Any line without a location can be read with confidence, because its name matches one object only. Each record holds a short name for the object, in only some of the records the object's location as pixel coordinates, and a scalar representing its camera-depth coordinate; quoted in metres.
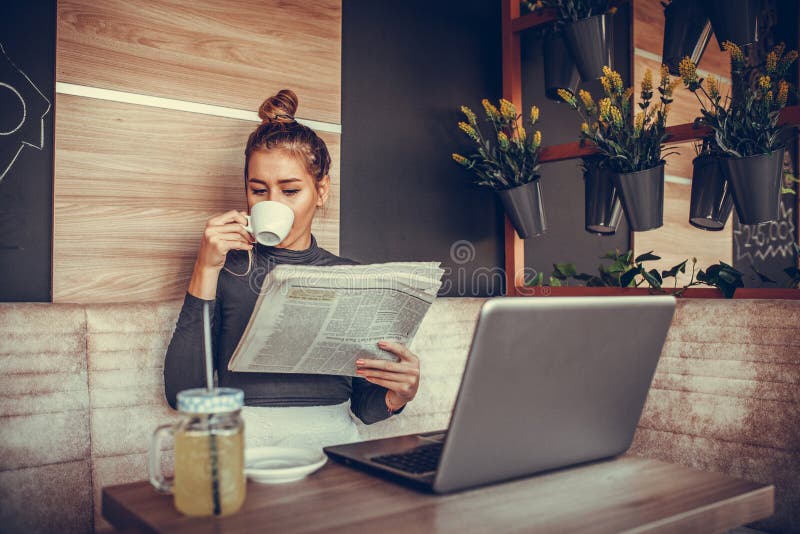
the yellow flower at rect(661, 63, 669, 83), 1.84
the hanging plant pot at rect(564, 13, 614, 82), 1.94
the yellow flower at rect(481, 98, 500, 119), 2.15
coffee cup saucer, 0.87
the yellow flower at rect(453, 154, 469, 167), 2.15
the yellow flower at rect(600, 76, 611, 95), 1.92
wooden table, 0.74
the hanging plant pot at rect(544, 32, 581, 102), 2.11
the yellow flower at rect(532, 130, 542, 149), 2.08
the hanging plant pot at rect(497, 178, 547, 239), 2.12
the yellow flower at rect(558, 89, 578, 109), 1.98
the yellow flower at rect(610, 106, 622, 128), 1.87
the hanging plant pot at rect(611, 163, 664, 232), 1.84
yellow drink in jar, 0.74
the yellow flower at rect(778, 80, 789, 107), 1.61
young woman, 1.33
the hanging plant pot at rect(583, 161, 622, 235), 2.00
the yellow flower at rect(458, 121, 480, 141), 2.09
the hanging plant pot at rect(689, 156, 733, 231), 1.77
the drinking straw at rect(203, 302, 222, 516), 0.74
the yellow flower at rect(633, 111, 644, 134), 1.85
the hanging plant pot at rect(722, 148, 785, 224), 1.61
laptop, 0.81
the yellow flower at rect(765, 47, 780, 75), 1.65
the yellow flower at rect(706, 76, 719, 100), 1.70
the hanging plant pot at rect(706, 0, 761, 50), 1.65
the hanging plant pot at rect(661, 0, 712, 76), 1.80
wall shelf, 2.11
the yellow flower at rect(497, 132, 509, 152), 2.09
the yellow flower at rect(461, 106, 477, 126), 2.15
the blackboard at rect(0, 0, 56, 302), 1.46
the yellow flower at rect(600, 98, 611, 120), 1.87
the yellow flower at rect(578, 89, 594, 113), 1.98
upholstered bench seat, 1.29
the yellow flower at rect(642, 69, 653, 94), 1.86
